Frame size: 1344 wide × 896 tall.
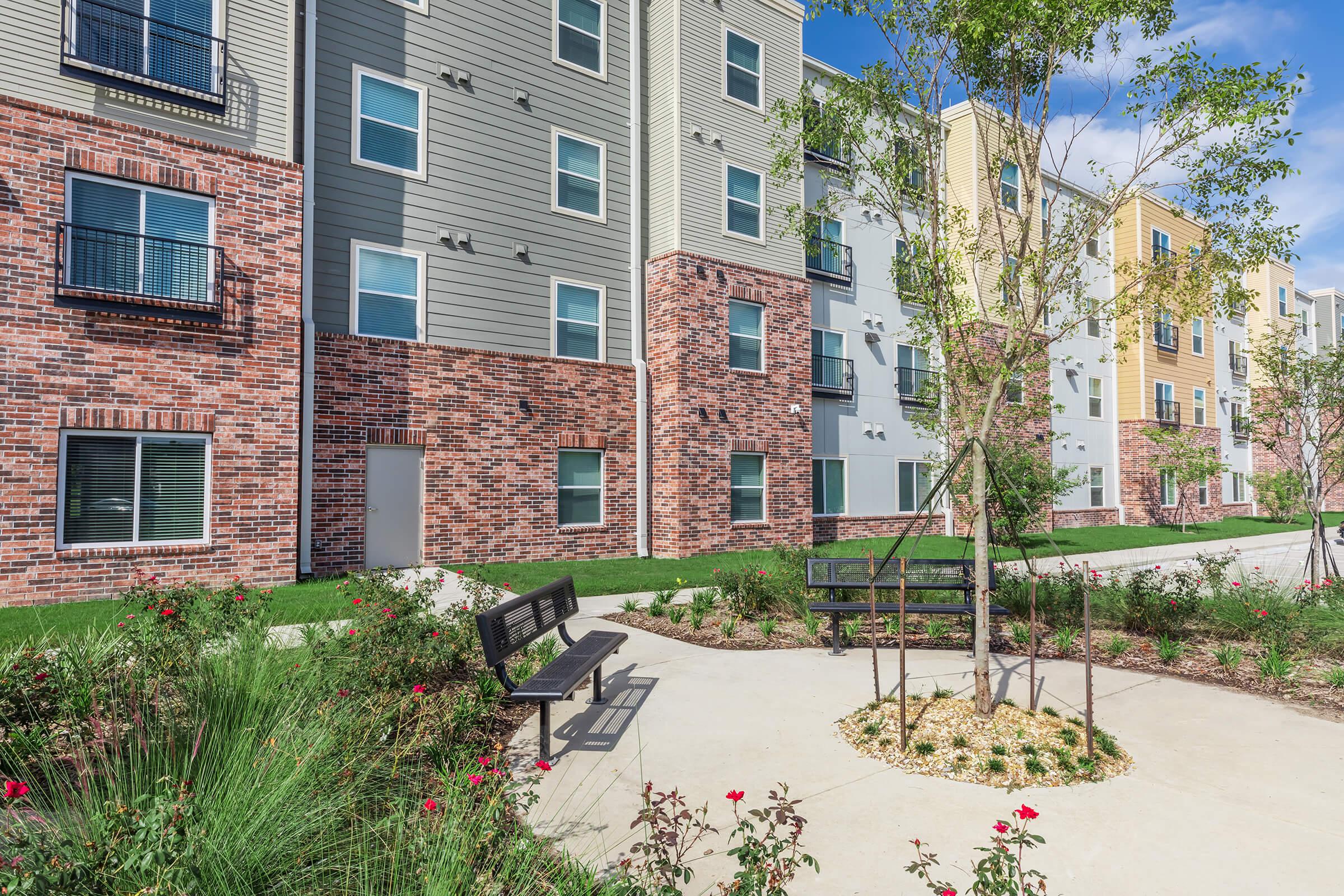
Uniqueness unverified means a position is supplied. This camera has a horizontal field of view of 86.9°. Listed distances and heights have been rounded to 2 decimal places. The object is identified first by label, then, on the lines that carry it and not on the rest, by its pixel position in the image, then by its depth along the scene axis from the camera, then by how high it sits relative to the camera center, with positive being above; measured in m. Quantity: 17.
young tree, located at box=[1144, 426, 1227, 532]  26.14 +0.54
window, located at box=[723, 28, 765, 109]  17.62 +10.16
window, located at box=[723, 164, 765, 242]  17.39 +6.69
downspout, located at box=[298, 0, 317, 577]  12.02 +1.07
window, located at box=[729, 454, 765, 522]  17.06 -0.41
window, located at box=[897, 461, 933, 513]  21.91 -0.38
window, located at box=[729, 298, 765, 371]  17.19 +3.33
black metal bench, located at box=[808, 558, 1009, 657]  7.55 -1.21
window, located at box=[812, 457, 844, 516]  19.64 -0.40
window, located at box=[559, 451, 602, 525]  15.34 -0.36
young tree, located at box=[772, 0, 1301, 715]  5.50 +2.63
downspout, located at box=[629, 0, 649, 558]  16.16 +3.69
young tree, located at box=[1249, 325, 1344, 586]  12.19 +1.46
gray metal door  12.93 -0.65
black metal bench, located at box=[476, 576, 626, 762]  4.93 -1.42
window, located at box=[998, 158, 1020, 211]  24.76 +10.83
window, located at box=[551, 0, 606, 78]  15.77 +9.85
